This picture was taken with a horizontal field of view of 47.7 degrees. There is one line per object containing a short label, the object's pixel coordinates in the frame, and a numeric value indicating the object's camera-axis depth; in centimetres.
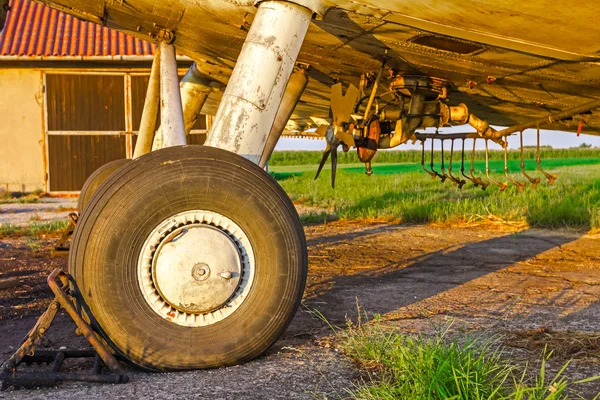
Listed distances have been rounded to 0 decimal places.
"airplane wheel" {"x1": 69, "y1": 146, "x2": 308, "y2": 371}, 281
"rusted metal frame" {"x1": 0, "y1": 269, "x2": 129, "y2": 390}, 258
